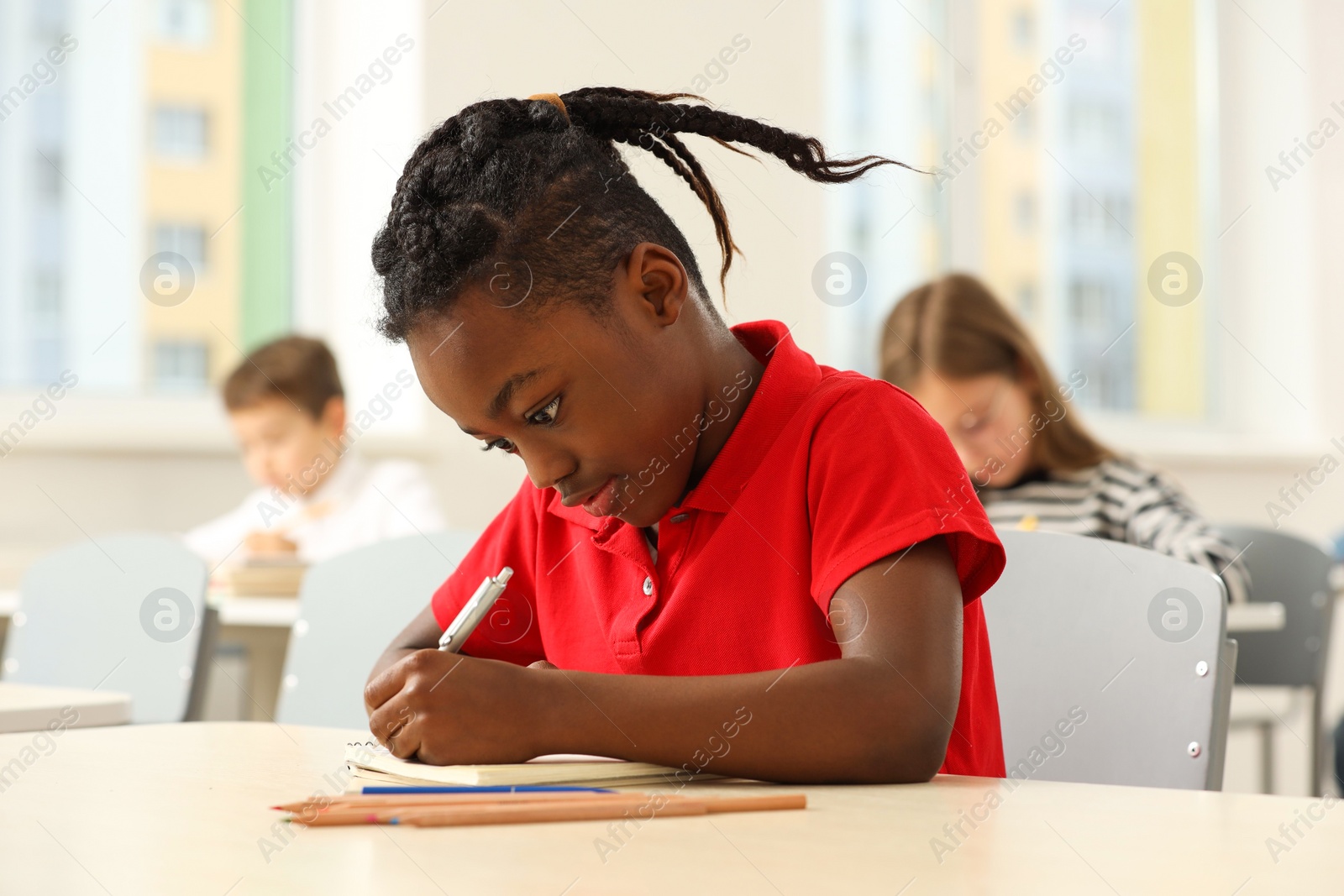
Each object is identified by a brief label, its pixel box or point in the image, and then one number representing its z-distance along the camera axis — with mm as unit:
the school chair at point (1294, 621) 2539
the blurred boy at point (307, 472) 2803
